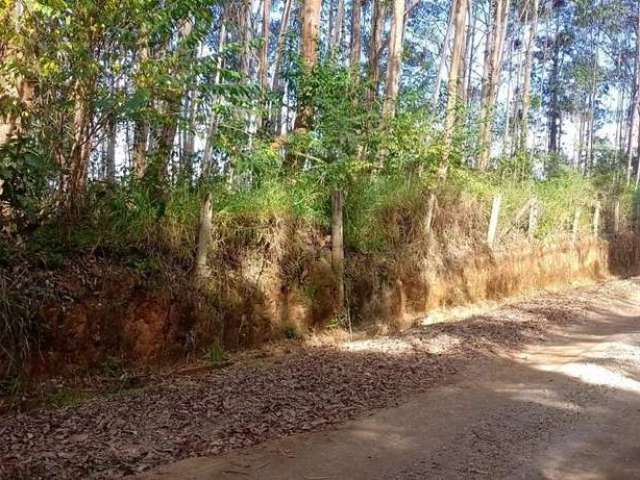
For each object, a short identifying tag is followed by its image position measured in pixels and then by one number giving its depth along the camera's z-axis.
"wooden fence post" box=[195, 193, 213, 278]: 7.19
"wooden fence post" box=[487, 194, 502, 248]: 12.09
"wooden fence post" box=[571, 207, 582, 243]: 15.35
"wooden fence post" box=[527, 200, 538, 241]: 13.79
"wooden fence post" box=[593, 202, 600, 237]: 16.50
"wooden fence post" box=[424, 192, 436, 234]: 10.56
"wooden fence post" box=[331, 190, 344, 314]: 8.76
